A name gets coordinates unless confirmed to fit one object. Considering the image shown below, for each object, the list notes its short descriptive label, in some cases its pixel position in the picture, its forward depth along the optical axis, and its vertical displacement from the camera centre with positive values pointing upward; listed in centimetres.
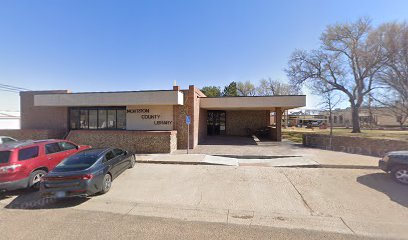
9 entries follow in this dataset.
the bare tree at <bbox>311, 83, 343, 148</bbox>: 2750 +455
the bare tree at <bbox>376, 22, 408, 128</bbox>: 1745 +479
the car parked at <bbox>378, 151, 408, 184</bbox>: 728 -156
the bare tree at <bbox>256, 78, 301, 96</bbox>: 4669 +783
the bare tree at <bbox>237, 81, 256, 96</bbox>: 5064 +824
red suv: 635 -126
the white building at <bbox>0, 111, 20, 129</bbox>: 3092 +24
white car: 1230 -93
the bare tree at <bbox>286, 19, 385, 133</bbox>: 2438 +749
